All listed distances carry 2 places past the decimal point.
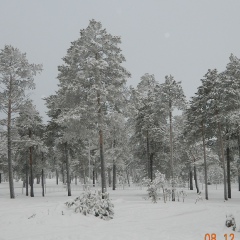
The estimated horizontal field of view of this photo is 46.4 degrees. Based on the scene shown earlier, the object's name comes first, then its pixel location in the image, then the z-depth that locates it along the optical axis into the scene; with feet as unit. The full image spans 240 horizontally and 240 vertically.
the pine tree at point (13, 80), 78.59
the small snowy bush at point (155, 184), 65.10
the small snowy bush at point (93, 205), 44.04
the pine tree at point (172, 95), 91.35
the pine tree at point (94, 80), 68.85
